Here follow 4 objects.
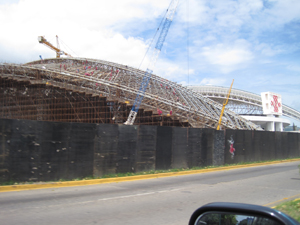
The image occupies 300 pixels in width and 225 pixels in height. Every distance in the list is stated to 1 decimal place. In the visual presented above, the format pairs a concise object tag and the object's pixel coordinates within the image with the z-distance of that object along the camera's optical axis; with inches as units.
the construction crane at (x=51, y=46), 2915.6
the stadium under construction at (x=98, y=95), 1290.6
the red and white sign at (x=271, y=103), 1993.1
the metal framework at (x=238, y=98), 2874.0
